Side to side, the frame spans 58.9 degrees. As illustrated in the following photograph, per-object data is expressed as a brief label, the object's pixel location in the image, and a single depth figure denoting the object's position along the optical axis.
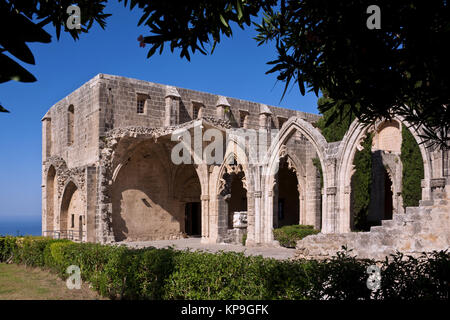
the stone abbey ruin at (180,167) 14.70
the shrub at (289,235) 15.22
